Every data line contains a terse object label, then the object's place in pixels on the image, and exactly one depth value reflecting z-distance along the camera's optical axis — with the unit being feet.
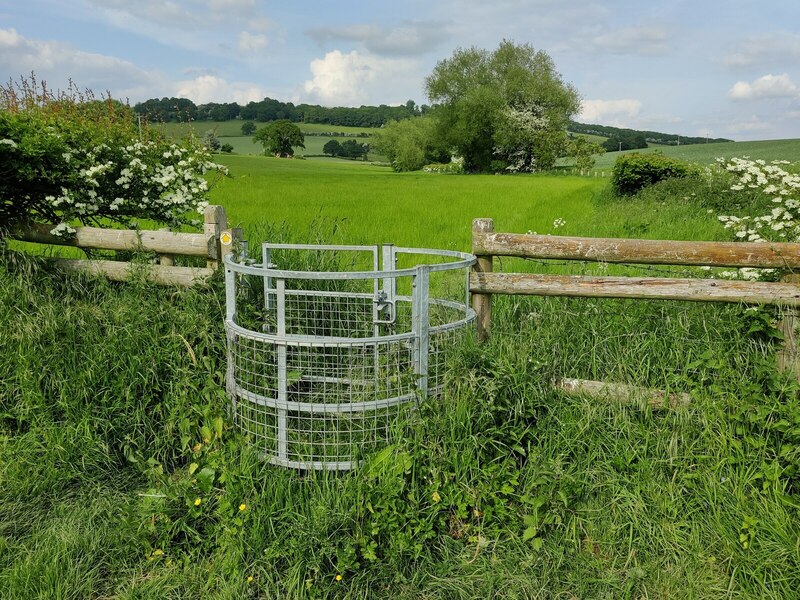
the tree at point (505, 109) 184.55
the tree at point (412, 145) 234.99
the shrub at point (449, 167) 201.16
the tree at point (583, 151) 165.48
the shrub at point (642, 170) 67.36
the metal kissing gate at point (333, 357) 13.12
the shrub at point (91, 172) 22.43
